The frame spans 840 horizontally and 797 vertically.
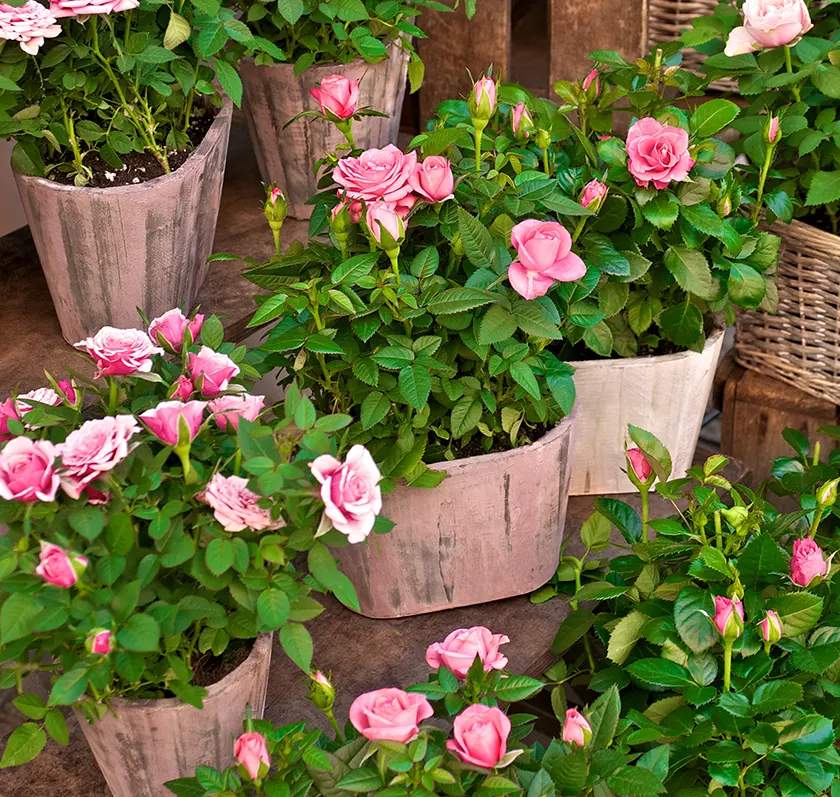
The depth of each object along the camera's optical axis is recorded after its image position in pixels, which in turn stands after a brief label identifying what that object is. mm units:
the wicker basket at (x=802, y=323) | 2684
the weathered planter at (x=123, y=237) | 2486
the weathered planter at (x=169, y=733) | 2281
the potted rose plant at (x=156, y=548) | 2196
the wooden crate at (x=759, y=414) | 2805
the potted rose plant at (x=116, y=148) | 2464
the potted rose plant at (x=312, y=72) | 2629
